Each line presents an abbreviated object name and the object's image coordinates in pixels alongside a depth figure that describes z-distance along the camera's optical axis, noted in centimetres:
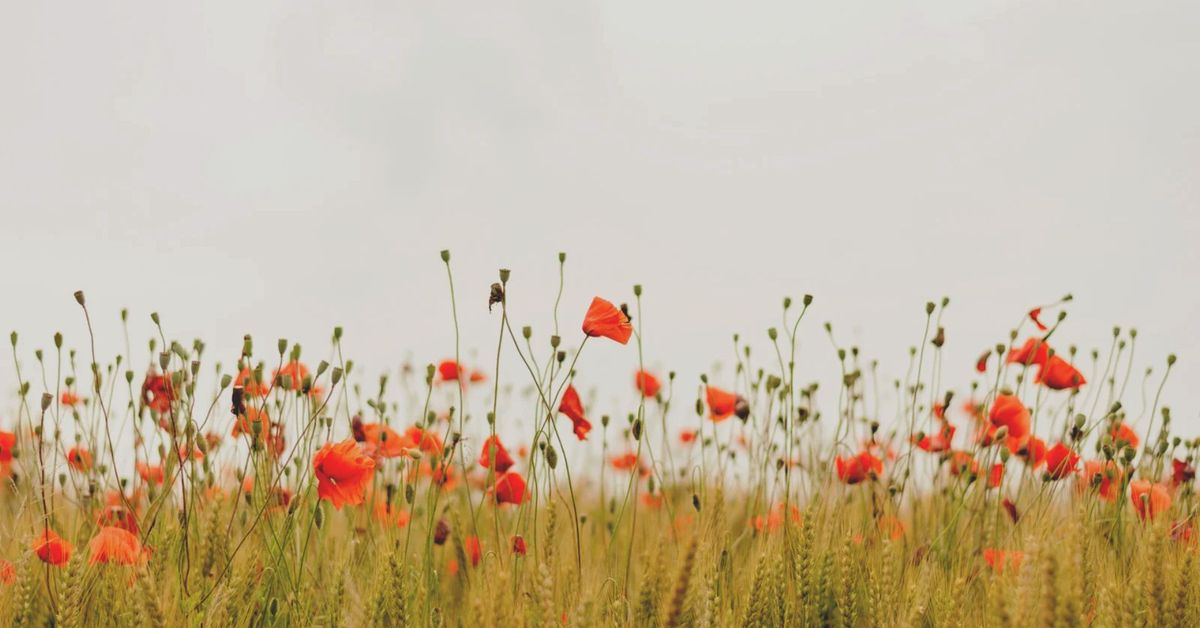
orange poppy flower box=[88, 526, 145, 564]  231
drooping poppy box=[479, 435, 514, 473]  300
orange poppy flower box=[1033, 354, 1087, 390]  325
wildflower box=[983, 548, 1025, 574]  234
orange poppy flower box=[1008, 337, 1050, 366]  326
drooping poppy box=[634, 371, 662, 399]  348
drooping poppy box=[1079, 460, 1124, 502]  295
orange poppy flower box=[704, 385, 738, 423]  337
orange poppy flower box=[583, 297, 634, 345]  253
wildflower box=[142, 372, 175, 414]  296
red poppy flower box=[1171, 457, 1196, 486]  329
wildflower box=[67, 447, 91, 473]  314
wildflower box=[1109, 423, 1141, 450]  332
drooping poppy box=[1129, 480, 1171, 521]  265
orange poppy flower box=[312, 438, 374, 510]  242
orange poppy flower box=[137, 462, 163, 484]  304
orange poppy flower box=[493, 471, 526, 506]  302
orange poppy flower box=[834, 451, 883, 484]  333
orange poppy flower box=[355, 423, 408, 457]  293
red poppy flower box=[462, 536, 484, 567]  296
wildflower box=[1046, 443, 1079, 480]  296
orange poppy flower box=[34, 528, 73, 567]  240
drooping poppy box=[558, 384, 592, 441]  279
